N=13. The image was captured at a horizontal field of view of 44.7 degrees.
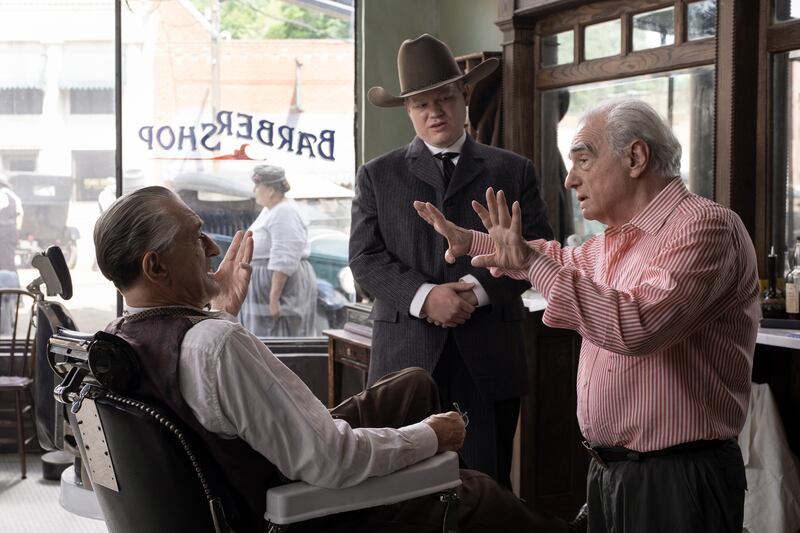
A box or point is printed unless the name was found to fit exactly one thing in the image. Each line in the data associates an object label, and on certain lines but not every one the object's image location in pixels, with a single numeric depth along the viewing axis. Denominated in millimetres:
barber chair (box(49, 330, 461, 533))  1767
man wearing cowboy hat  2906
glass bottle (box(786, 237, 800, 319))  3395
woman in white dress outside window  5488
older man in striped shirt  1744
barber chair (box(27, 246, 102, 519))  3424
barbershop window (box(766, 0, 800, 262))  3518
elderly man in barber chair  1831
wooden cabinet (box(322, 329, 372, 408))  4359
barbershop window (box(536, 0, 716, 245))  3828
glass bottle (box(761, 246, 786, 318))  3439
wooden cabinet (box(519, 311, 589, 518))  3914
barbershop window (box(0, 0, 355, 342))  5402
